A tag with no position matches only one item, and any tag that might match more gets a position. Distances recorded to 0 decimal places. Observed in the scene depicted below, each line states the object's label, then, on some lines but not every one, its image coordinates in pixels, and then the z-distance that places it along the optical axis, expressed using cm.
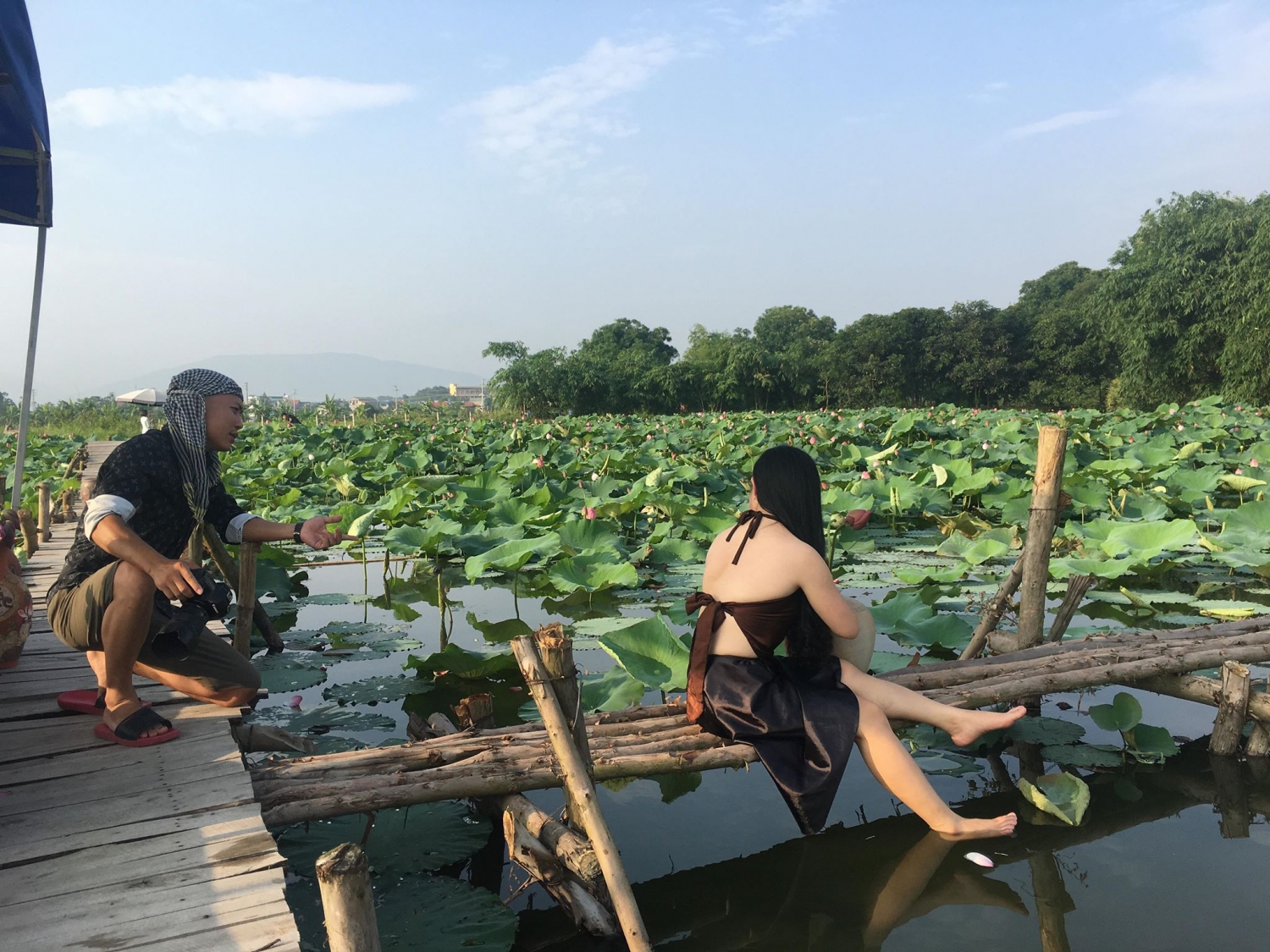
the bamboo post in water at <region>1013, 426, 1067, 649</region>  307
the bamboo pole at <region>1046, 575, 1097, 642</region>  321
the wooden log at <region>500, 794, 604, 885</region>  182
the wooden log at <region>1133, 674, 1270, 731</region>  279
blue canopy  301
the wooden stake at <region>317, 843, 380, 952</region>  119
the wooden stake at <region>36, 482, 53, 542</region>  604
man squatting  217
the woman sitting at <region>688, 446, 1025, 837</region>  217
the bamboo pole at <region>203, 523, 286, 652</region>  390
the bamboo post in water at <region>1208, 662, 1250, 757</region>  278
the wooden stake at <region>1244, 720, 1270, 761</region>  287
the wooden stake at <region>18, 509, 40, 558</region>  504
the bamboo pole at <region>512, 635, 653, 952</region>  166
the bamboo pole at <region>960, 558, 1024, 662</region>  316
